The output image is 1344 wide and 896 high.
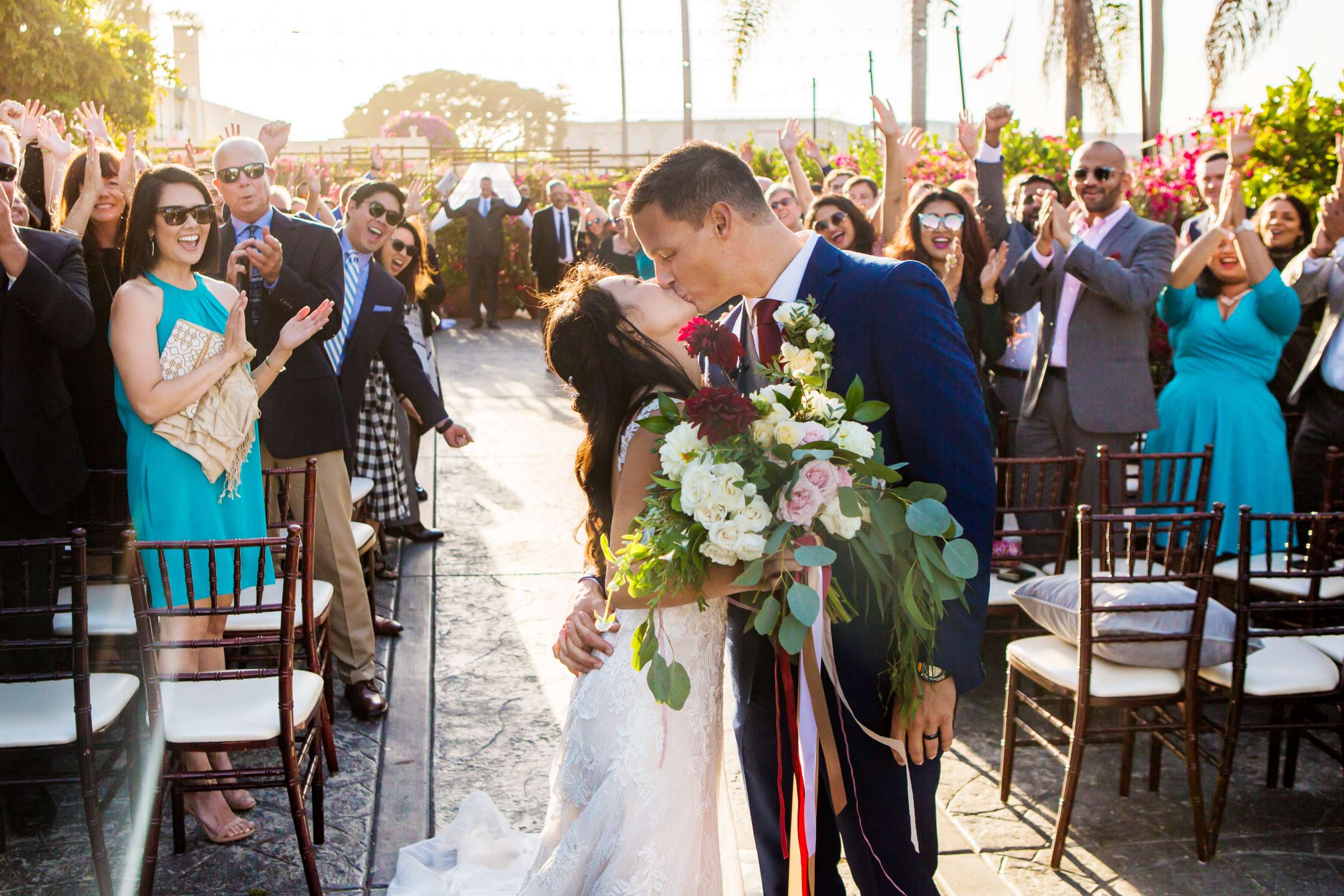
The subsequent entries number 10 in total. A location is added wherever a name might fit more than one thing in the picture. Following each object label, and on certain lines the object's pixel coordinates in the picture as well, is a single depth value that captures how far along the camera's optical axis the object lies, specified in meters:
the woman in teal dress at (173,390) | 3.57
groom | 2.16
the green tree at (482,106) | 65.44
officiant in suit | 15.71
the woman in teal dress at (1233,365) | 5.25
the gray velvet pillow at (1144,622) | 3.44
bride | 2.46
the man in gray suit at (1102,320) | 5.10
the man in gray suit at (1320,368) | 5.22
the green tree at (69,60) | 13.37
